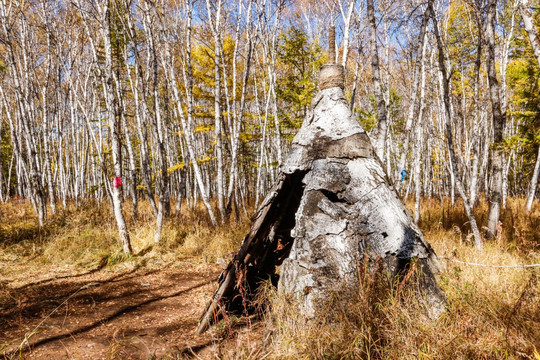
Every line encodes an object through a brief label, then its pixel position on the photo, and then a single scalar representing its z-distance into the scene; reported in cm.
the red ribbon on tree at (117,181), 549
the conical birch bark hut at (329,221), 266
